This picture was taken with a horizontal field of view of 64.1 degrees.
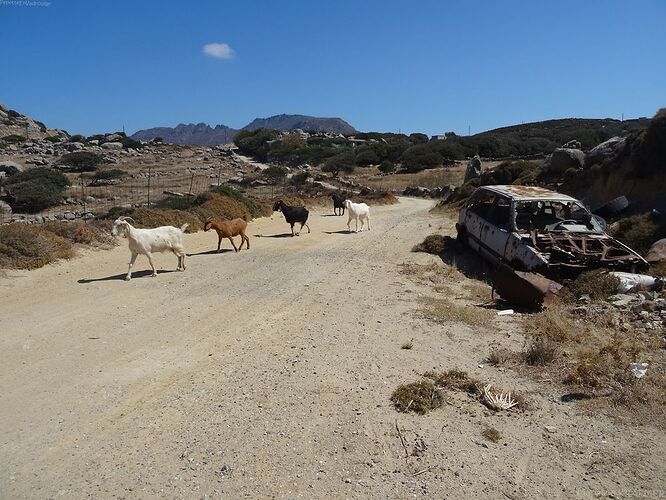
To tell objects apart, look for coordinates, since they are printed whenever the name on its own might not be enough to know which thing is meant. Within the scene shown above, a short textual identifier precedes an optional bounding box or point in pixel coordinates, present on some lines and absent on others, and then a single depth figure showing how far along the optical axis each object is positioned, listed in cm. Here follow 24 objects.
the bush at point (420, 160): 5584
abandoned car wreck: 966
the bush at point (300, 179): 3884
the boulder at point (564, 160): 2232
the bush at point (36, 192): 2634
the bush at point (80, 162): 4566
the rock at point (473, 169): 3512
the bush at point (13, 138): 6456
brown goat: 1486
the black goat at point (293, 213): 1825
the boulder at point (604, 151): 1906
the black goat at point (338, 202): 2495
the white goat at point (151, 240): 1178
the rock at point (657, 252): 1078
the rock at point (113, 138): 7522
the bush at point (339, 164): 5678
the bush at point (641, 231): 1262
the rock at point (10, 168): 3684
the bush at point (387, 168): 5562
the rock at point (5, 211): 2334
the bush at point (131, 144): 7038
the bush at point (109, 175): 3822
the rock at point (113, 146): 6393
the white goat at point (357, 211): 1948
